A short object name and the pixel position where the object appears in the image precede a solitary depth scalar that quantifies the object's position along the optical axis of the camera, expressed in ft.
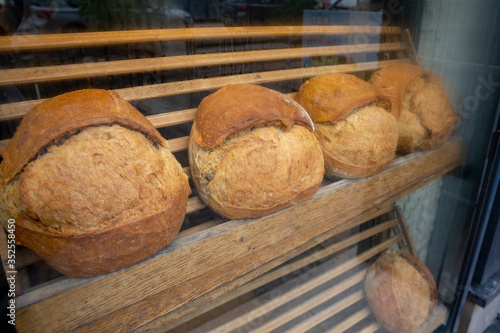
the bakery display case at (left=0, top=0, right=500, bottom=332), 2.84
